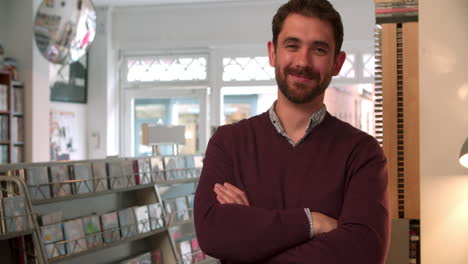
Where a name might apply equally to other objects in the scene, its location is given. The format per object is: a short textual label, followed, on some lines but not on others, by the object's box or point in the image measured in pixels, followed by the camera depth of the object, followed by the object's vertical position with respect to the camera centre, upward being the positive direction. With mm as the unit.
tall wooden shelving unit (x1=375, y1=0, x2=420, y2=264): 1984 +78
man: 1545 -103
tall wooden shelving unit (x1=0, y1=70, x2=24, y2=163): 7266 +227
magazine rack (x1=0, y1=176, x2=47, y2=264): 2880 -376
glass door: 9281 +398
